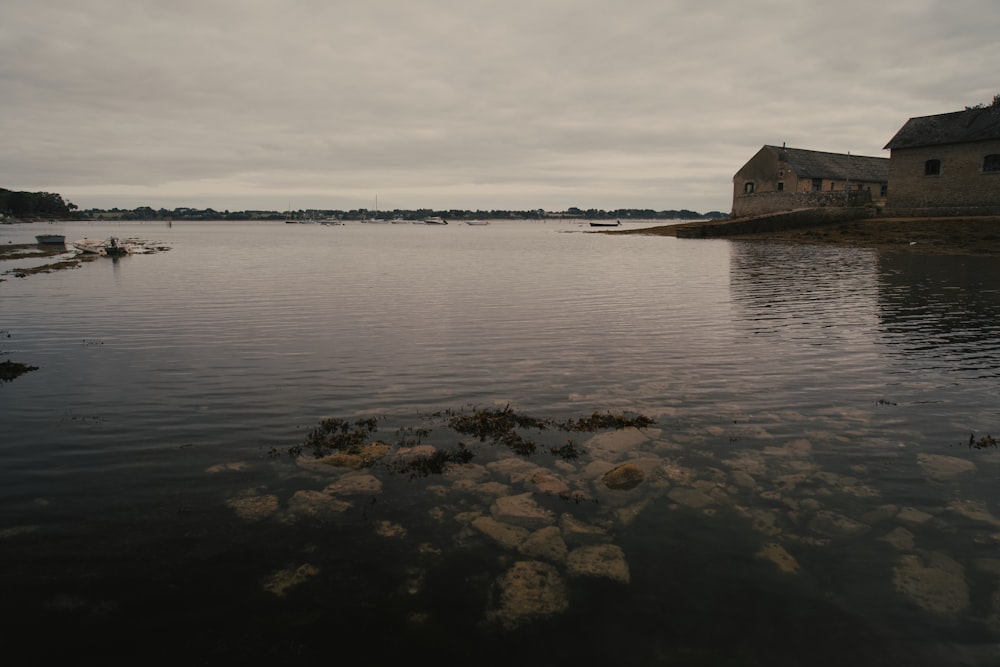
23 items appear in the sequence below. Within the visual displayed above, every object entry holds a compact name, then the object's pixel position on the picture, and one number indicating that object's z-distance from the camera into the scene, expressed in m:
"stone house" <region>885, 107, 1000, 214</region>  63.59
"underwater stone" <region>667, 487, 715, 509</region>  9.05
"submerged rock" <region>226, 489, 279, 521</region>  8.71
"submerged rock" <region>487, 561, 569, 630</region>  6.66
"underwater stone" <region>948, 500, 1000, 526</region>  8.47
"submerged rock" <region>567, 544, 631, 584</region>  7.38
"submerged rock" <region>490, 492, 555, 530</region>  8.59
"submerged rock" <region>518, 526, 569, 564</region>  7.79
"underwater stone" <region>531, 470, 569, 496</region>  9.48
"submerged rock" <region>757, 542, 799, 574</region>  7.45
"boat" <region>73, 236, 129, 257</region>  66.25
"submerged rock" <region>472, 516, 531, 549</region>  8.10
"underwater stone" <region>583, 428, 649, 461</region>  10.92
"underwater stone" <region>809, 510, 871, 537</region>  8.22
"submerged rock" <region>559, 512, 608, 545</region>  8.11
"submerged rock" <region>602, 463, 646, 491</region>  9.64
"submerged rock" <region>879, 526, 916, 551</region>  7.86
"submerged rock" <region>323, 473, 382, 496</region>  9.48
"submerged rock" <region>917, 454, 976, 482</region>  9.82
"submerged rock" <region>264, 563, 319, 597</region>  7.02
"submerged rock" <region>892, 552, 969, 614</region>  6.76
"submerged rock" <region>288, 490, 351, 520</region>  8.74
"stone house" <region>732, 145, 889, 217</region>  90.69
